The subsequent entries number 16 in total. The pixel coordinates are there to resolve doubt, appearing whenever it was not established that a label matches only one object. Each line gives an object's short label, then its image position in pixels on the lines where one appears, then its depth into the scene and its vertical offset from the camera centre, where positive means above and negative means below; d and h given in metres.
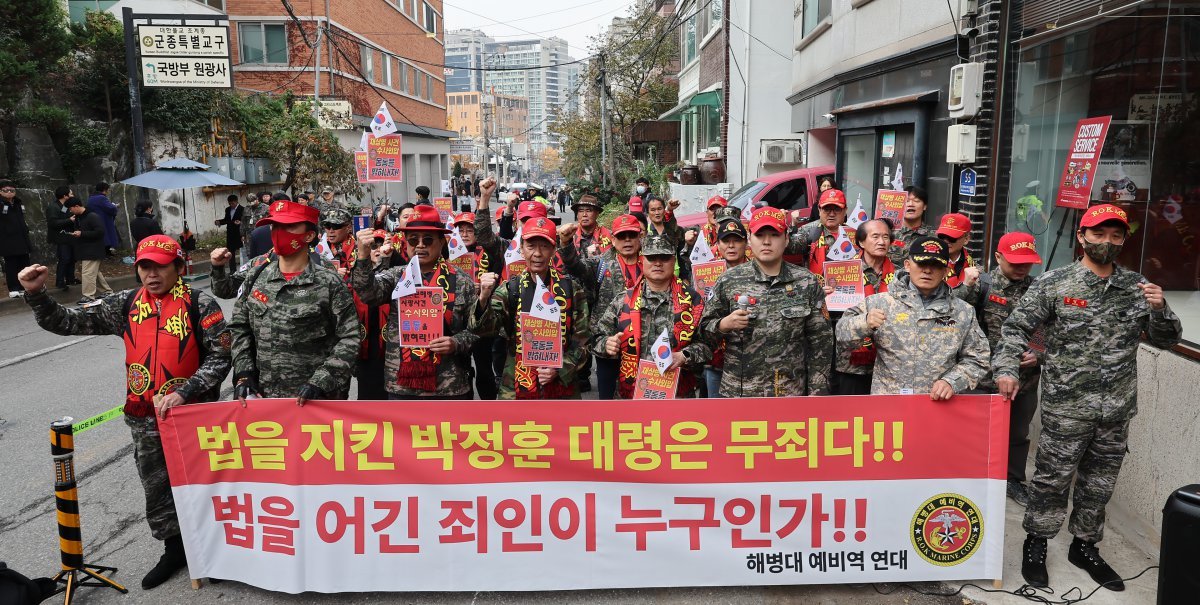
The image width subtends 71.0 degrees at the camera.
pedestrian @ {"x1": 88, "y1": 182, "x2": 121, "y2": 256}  14.87 -0.45
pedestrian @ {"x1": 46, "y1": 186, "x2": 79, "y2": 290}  13.65 -0.80
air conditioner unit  18.11 +0.66
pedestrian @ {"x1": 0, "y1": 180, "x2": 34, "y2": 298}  13.26 -0.74
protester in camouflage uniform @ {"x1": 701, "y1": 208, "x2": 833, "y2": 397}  4.71 -0.78
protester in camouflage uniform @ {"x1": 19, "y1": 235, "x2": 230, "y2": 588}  4.50 -0.86
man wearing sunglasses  5.05 -0.85
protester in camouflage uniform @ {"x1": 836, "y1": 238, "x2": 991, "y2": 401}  4.54 -0.79
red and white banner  4.29 -1.56
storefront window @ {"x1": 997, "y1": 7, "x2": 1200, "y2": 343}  5.96 +0.40
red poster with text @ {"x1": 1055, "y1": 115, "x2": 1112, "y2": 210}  6.38 +0.15
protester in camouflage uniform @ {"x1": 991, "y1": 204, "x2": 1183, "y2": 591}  4.39 -0.99
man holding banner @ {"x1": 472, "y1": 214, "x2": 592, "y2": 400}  4.77 -0.82
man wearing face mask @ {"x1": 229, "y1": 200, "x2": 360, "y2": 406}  4.62 -0.76
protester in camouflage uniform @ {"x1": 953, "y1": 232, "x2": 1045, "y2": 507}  5.36 -0.82
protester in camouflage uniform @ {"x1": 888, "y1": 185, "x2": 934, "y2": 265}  6.89 -0.31
